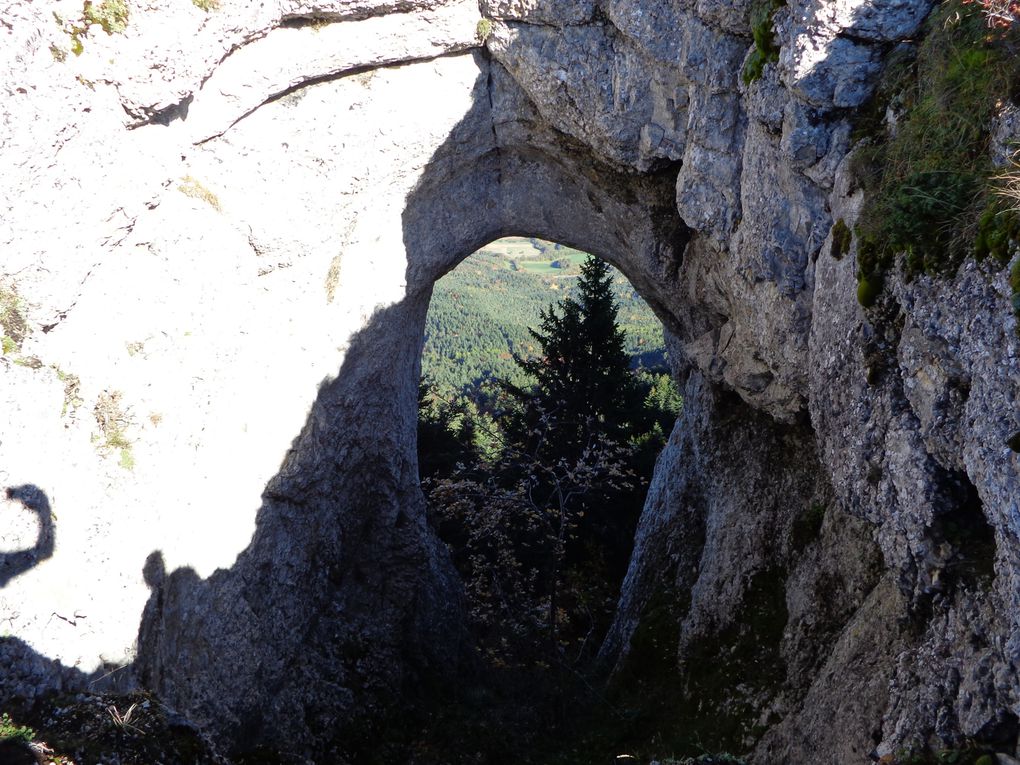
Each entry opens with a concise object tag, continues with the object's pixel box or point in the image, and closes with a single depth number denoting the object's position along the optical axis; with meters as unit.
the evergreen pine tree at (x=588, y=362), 24.78
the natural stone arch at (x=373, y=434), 11.45
